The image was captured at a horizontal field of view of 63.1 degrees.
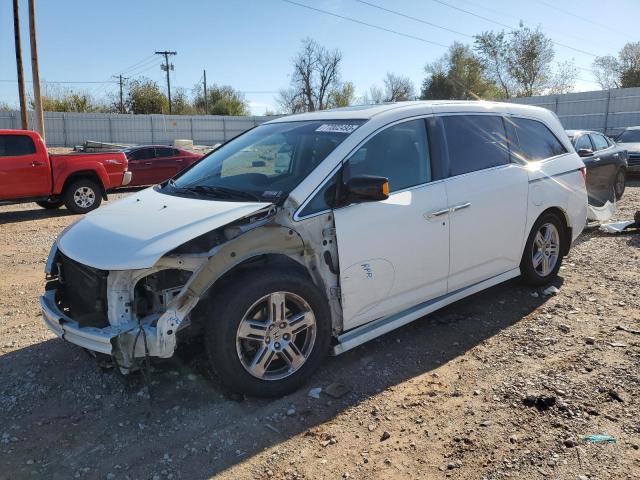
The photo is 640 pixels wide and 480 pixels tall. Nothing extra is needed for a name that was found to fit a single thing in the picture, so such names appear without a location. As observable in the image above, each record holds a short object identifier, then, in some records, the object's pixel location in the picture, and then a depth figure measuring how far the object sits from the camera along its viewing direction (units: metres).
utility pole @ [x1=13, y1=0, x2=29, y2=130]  18.59
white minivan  3.10
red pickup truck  10.46
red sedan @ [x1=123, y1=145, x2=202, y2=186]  16.36
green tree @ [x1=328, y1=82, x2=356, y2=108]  69.31
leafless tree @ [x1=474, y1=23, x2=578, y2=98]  52.56
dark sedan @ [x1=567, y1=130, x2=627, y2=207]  9.12
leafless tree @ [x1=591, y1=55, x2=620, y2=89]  50.85
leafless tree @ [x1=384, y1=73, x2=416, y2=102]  66.84
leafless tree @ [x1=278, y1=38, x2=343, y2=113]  68.62
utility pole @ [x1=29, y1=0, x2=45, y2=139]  18.03
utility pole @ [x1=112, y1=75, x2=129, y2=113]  54.25
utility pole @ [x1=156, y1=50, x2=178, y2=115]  61.19
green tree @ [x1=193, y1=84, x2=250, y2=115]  61.50
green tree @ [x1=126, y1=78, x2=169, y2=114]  53.62
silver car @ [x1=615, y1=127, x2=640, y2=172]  14.40
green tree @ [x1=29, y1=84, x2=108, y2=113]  46.28
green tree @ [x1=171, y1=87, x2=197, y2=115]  58.44
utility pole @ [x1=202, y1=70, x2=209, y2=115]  62.69
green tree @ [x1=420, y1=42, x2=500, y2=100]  55.56
